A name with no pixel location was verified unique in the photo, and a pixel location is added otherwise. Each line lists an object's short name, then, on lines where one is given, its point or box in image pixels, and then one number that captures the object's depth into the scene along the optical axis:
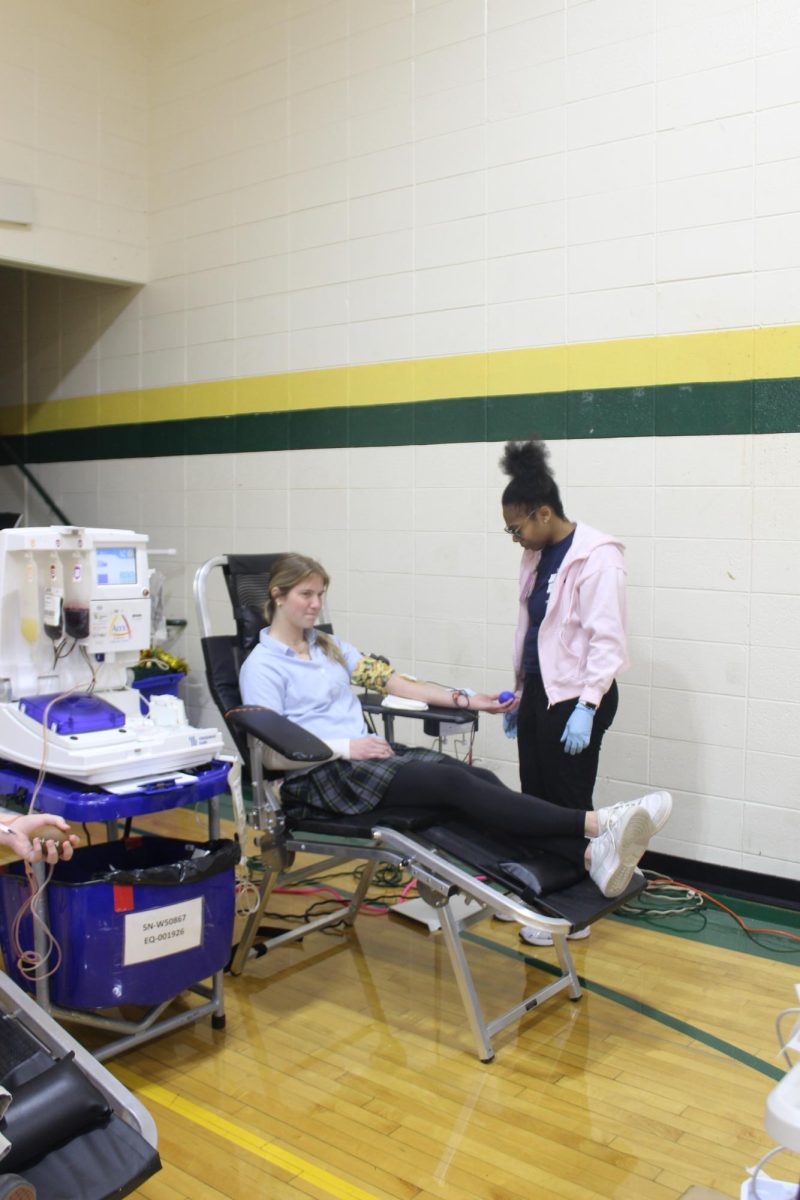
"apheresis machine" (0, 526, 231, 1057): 2.34
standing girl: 3.04
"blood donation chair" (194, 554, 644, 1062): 2.48
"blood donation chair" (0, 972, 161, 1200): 1.66
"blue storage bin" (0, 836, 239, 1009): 2.33
